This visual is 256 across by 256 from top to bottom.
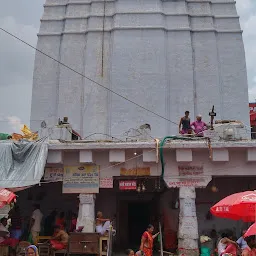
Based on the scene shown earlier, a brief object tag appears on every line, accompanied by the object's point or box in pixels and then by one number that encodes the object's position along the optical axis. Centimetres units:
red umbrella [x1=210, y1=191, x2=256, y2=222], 793
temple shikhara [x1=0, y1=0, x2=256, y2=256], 1207
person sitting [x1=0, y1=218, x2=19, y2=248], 1112
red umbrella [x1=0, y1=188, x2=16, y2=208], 954
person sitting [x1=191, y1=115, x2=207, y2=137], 1309
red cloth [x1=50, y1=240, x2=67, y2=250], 1120
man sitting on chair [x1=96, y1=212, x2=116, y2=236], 1164
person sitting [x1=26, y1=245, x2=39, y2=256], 736
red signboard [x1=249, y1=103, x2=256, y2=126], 2328
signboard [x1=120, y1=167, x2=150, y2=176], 1209
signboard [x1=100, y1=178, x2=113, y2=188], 1194
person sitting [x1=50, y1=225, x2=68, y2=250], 1123
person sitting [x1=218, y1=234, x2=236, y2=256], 920
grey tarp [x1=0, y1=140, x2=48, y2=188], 1130
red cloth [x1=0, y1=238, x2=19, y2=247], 1136
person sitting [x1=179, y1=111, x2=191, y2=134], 1350
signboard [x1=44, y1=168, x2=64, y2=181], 1212
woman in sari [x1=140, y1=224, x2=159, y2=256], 1105
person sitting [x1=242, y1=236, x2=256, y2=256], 773
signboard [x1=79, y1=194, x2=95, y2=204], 1190
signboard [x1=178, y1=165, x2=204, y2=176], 1198
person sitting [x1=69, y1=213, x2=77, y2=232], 1289
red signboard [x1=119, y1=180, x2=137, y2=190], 1206
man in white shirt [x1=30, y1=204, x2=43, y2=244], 1266
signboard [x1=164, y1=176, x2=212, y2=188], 1188
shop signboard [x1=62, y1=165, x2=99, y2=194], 1199
